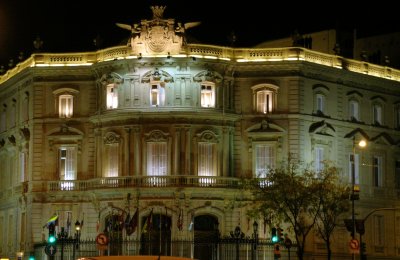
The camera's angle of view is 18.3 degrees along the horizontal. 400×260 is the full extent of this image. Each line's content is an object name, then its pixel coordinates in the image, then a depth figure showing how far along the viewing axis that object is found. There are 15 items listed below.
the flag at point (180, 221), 80.25
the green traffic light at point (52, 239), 63.44
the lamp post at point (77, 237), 71.11
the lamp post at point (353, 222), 66.75
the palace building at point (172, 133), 82.19
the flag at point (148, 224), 78.25
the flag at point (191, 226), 80.69
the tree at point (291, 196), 77.56
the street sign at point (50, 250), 62.66
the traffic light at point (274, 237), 72.38
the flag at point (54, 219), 78.09
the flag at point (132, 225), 77.94
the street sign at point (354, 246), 64.12
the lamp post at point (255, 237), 73.26
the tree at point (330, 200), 77.44
